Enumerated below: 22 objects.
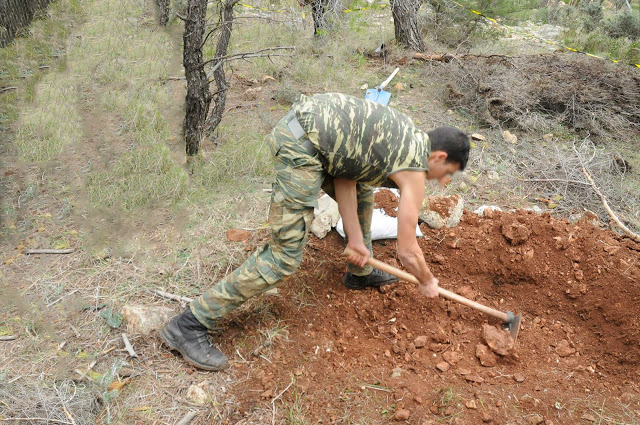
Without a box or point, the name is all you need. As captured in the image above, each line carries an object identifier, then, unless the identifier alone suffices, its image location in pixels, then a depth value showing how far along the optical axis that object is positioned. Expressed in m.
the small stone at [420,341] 2.72
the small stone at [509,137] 5.30
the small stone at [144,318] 2.66
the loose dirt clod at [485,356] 2.63
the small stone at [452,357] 2.62
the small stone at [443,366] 2.57
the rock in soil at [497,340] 2.67
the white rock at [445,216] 3.58
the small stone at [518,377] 2.53
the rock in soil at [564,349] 2.76
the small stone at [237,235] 3.42
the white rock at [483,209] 3.79
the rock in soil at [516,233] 3.28
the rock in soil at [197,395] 2.33
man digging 2.21
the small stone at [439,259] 3.36
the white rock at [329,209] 3.52
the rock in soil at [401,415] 2.26
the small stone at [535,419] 2.27
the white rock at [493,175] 4.62
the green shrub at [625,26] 9.02
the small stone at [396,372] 2.52
